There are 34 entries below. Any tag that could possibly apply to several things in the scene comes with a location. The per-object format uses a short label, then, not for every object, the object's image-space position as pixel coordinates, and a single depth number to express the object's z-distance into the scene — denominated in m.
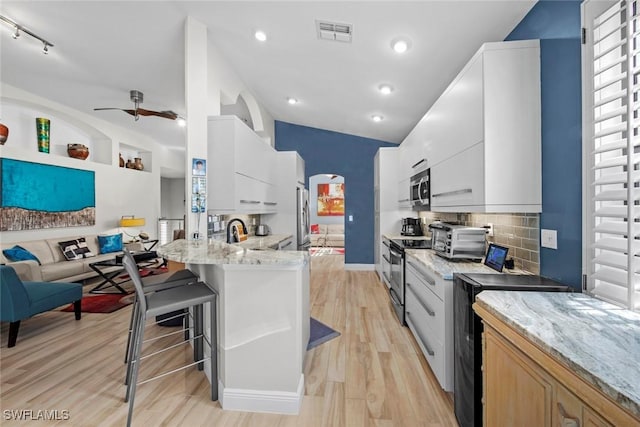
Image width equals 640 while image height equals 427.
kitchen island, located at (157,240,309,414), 1.72
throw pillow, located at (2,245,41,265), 3.77
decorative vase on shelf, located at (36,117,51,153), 4.39
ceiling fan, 3.89
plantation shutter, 1.12
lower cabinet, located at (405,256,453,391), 1.81
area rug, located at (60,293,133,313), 3.56
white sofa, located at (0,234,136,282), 3.69
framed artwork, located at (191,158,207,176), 2.66
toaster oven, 2.20
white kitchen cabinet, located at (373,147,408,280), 4.83
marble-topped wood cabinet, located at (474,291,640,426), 0.68
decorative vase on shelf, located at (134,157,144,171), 6.34
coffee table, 4.18
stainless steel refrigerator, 4.94
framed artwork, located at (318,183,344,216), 9.98
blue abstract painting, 4.00
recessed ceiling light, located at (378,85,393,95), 3.51
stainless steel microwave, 2.90
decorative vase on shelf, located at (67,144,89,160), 4.96
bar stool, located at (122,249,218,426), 1.52
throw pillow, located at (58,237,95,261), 4.53
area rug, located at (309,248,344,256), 7.94
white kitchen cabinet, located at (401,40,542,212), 1.74
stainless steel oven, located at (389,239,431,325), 2.98
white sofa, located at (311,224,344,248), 9.13
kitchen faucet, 3.39
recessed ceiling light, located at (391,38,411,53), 2.55
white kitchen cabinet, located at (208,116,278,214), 2.80
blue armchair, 2.58
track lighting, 2.62
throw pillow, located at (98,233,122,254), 5.14
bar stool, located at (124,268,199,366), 1.88
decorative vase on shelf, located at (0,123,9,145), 3.85
